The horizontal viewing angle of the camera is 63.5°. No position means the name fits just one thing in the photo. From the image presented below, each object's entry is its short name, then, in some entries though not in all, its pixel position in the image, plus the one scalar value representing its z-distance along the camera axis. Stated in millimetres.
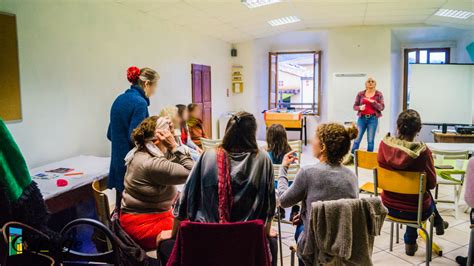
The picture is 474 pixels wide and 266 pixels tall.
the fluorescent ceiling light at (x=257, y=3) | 5786
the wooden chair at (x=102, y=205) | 2053
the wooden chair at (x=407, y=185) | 2609
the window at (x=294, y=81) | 9445
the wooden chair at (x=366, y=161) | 3414
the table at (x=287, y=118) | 8281
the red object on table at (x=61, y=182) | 2679
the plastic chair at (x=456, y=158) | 3756
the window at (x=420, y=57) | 8844
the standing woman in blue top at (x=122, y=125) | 2779
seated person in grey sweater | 1866
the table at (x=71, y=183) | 2568
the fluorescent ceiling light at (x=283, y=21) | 7373
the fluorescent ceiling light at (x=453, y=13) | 6570
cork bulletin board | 2998
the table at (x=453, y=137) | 6256
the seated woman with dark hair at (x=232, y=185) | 1764
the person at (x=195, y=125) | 4770
